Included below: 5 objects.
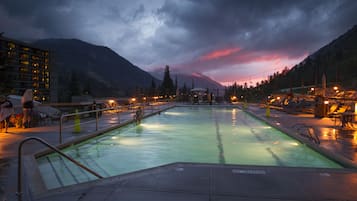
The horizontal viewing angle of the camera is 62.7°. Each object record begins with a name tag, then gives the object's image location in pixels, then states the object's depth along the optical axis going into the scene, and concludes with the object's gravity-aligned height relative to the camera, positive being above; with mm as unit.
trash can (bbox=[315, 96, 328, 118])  13148 -482
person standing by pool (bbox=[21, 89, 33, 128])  9023 -313
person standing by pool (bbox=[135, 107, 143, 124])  12600 -848
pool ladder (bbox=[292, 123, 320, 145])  6962 -1030
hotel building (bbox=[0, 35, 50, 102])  65750 +7666
